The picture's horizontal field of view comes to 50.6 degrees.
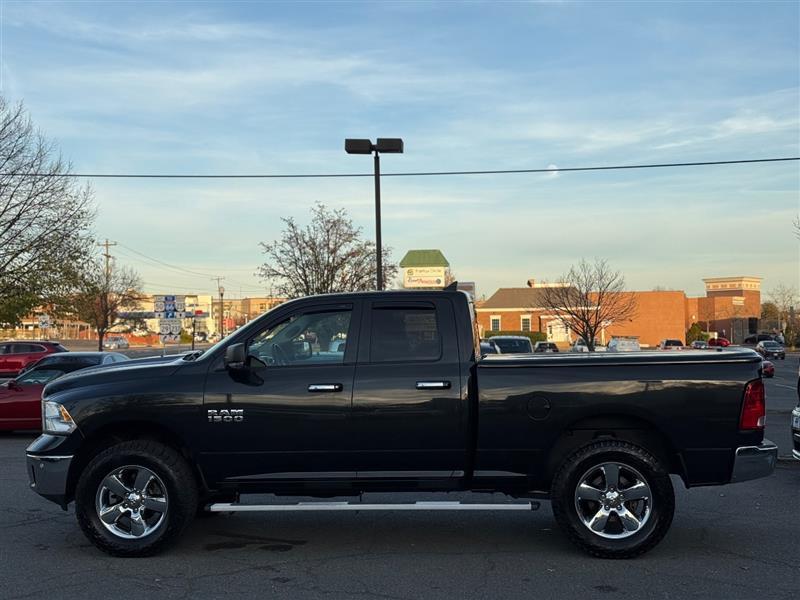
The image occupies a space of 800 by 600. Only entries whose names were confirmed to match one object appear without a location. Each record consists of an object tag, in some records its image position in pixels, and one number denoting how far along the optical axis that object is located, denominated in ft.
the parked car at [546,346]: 141.86
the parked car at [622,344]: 122.72
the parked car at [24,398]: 46.91
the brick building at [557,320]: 271.28
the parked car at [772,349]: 175.01
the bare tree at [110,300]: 175.63
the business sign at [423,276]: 180.65
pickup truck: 21.61
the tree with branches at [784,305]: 341.21
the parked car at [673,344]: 175.83
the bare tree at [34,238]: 93.76
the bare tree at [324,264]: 113.19
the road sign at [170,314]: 117.41
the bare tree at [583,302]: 186.95
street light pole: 77.20
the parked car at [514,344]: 89.56
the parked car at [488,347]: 69.39
